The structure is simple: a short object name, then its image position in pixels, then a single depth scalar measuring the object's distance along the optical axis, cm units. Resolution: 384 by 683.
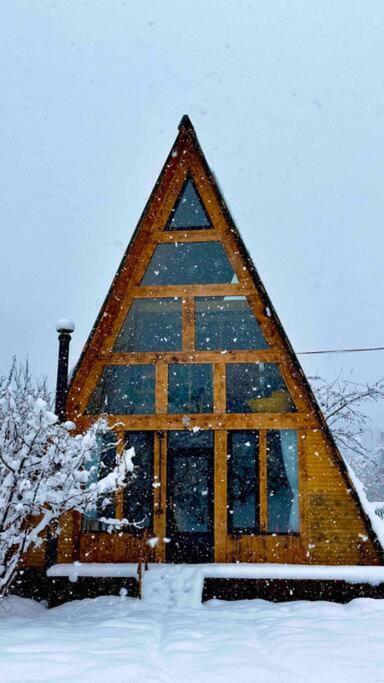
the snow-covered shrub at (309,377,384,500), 1956
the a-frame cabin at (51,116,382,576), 959
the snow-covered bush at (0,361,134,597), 727
